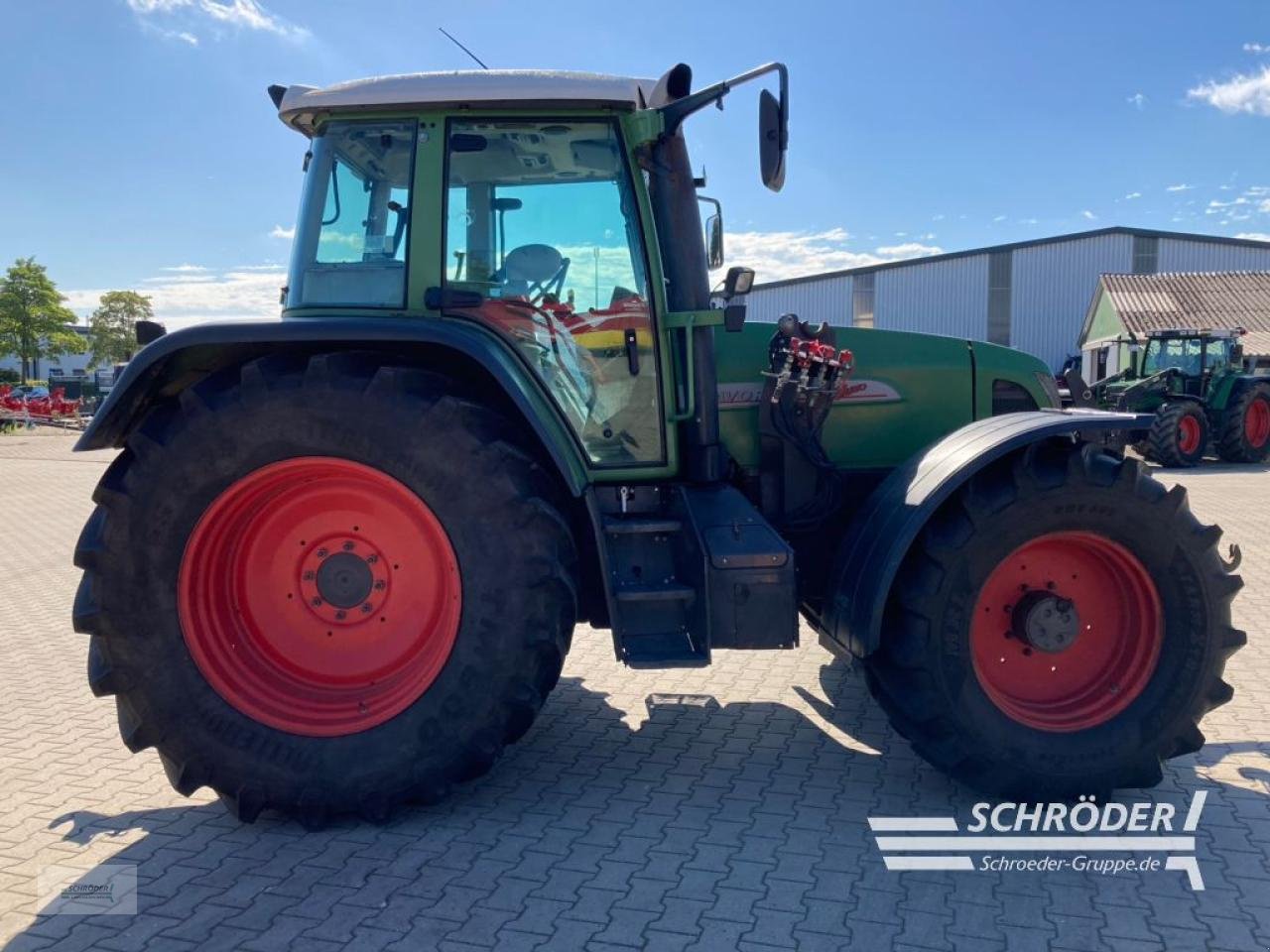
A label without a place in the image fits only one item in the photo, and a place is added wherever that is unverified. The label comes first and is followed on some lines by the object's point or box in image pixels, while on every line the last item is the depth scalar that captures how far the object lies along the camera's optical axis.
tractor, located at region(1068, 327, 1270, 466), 16.17
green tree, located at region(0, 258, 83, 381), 47.72
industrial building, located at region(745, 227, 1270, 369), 34.19
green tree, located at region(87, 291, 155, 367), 58.53
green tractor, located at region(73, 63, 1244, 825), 3.27
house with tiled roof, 26.83
